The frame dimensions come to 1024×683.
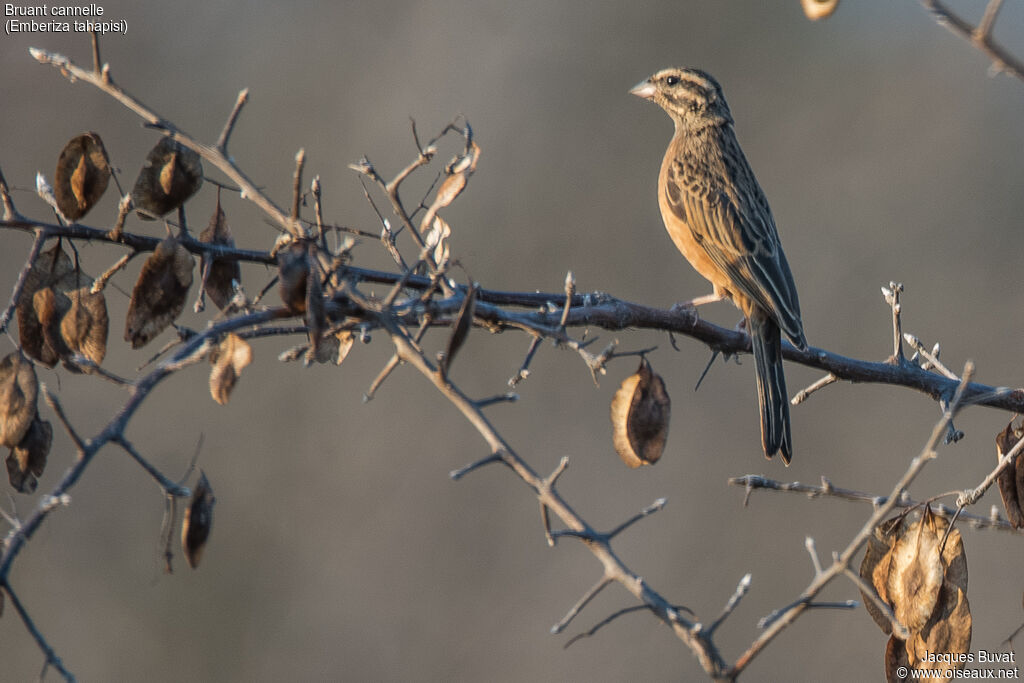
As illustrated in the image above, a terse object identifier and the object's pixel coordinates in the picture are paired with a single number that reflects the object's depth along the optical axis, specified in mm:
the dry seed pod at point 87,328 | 4801
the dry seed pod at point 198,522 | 3908
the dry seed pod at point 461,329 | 3701
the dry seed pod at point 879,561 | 5555
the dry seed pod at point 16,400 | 4426
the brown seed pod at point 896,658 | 5395
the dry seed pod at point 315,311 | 3668
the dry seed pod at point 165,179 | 5113
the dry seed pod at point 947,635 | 5355
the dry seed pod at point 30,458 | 4676
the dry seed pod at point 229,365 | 3869
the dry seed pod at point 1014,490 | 5770
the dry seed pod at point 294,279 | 3775
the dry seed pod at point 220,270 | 5441
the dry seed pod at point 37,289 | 4934
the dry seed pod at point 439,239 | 5943
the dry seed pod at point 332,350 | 4457
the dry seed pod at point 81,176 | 5020
